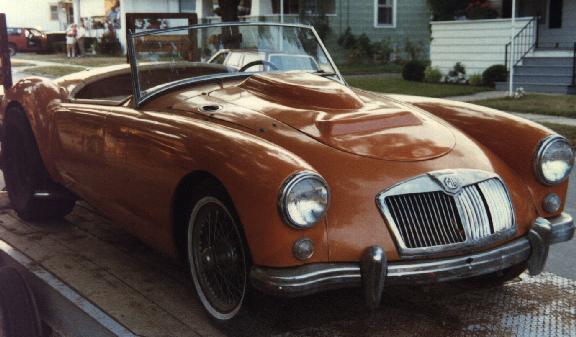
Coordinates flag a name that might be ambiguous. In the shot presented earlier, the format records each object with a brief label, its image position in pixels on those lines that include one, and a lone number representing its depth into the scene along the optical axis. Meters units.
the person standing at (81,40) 34.22
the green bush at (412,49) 27.34
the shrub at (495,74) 17.67
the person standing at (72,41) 33.77
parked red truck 38.25
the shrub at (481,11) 19.23
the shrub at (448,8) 20.45
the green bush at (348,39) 27.12
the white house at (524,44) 16.91
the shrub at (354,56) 26.66
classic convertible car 3.06
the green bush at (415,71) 19.97
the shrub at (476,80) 18.33
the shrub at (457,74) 19.39
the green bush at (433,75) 19.66
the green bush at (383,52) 27.30
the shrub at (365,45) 27.00
